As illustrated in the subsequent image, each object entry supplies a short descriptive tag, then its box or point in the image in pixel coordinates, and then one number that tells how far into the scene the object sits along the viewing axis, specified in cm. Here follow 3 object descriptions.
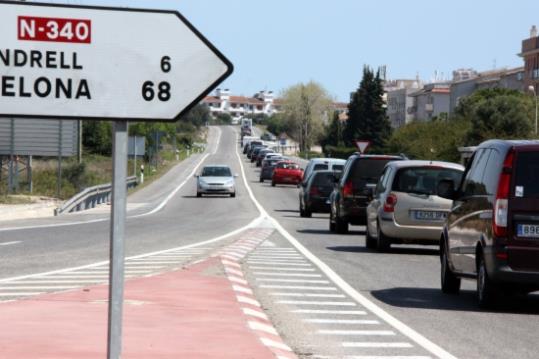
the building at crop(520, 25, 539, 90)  14900
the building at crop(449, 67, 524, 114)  17275
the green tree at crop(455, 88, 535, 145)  10925
